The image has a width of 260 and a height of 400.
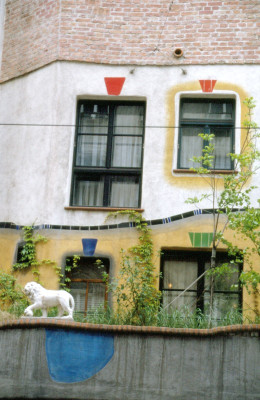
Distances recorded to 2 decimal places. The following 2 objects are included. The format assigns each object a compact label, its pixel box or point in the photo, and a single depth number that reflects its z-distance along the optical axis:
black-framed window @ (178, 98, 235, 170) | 13.93
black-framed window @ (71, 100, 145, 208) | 13.98
